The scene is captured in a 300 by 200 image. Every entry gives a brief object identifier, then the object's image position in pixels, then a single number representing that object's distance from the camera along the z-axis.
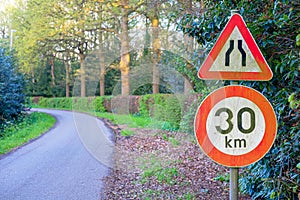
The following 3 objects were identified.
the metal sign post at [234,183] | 2.12
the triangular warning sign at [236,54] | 2.15
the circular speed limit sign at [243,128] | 2.08
